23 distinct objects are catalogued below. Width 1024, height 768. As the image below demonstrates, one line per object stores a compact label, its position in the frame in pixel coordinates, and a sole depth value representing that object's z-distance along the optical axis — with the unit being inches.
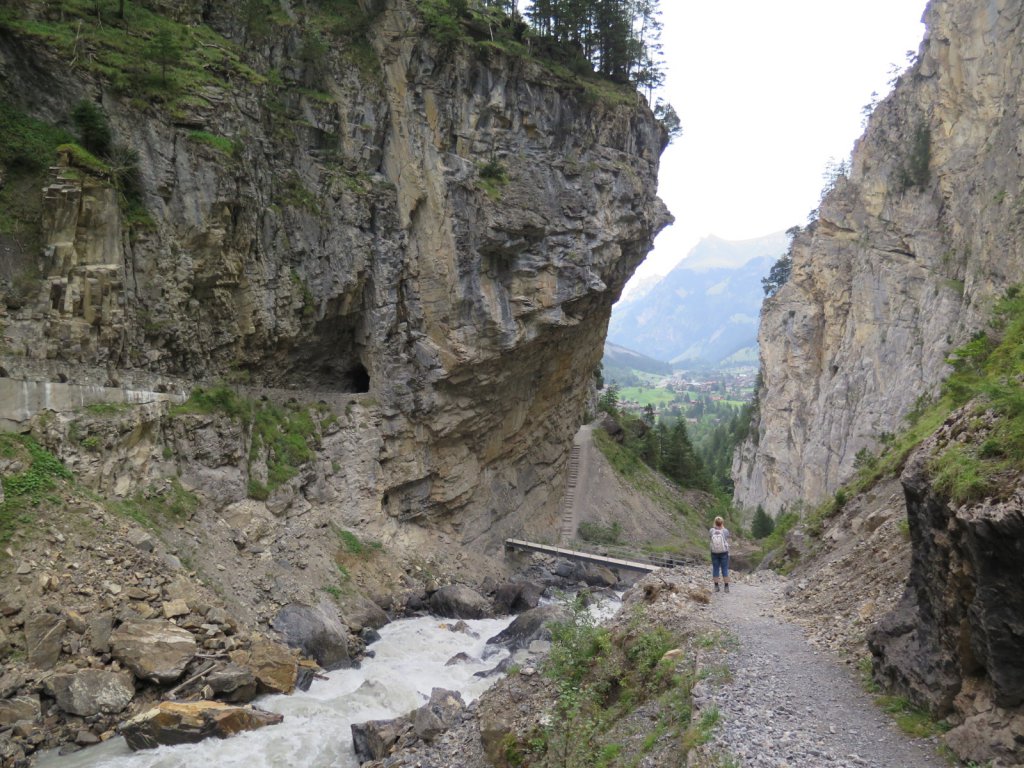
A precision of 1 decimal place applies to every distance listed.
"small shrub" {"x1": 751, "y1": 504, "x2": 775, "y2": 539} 1859.0
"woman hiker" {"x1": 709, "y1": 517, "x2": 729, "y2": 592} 591.2
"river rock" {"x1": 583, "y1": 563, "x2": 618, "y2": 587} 1235.9
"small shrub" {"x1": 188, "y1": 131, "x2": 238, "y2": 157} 899.2
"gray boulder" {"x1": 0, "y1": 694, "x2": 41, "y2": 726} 501.7
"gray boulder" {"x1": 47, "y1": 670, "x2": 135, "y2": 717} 531.2
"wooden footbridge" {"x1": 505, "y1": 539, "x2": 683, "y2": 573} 1164.2
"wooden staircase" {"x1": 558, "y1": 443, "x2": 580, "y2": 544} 1518.2
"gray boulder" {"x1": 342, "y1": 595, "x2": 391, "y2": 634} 865.5
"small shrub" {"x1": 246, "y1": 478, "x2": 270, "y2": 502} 906.1
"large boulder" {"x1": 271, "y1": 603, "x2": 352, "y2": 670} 735.7
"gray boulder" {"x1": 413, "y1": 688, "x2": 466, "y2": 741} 520.7
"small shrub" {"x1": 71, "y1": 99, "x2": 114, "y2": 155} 811.4
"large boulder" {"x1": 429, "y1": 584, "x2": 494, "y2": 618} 984.9
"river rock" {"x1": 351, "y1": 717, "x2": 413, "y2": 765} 521.3
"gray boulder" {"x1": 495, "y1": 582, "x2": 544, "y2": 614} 1032.8
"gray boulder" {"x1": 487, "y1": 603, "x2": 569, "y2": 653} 799.1
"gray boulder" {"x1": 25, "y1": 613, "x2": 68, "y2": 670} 545.0
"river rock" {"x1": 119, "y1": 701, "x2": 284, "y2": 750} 512.4
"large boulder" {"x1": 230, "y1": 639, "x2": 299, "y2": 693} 626.2
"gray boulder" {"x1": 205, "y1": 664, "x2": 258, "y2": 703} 589.6
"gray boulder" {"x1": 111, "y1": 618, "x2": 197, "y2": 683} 573.6
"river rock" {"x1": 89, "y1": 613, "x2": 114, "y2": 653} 577.6
